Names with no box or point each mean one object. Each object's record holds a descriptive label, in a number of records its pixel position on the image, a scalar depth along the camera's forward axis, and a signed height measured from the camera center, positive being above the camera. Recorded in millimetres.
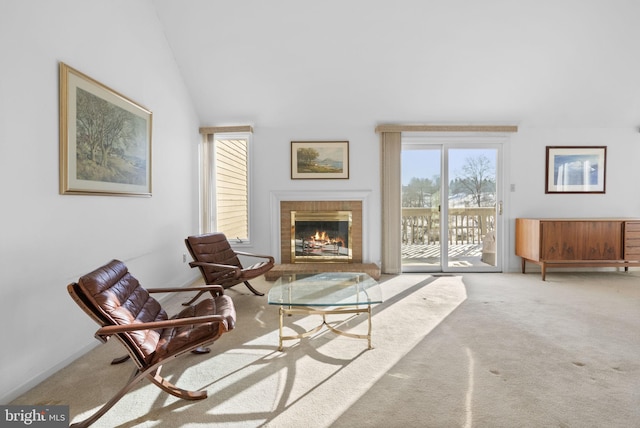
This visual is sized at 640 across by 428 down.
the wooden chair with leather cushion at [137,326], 1762 -647
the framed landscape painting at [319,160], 5039 +749
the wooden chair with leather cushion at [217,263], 3523 -575
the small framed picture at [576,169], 5105 +636
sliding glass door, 5129 +72
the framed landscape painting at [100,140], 2396 +580
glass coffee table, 2469 -667
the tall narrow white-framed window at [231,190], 5188 +308
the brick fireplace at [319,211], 5043 -43
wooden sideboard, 4512 -412
